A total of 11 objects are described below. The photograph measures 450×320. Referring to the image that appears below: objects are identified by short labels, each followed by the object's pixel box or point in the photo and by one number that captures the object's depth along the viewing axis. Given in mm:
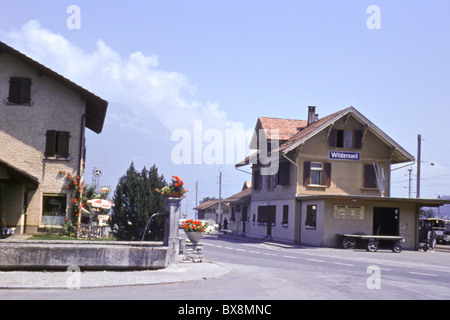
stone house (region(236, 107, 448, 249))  32219
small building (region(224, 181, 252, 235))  49000
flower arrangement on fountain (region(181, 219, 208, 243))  17234
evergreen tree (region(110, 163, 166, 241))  23531
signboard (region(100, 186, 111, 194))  38025
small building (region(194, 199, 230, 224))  83462
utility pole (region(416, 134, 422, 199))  42000
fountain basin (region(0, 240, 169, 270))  13312
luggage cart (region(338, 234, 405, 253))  30219
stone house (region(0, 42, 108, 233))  27141
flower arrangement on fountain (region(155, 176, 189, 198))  16375
